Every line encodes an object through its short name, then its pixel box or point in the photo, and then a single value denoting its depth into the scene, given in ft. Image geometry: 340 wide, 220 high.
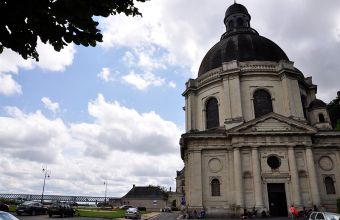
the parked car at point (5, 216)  31.84
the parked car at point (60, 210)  88.94
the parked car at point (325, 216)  51.60
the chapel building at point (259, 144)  101.96
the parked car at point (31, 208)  91.66
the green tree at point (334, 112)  173.06
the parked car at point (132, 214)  102.12
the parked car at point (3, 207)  94.27
